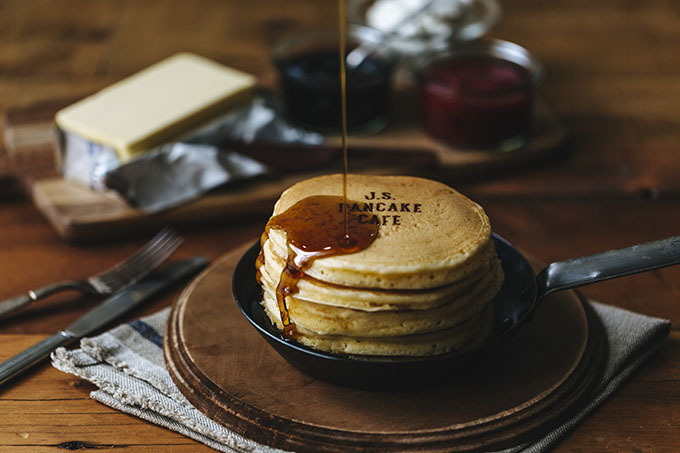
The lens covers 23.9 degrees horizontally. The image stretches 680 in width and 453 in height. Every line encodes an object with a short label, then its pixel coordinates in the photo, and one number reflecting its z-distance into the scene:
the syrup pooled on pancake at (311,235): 0.79
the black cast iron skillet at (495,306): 0.79
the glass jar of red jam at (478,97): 1.05
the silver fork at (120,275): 0.90
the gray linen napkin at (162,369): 0.81
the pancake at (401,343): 0.80
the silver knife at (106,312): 0.85
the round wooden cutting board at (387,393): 0.79
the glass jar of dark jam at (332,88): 1.07
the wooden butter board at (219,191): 0.99
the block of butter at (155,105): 1.02
